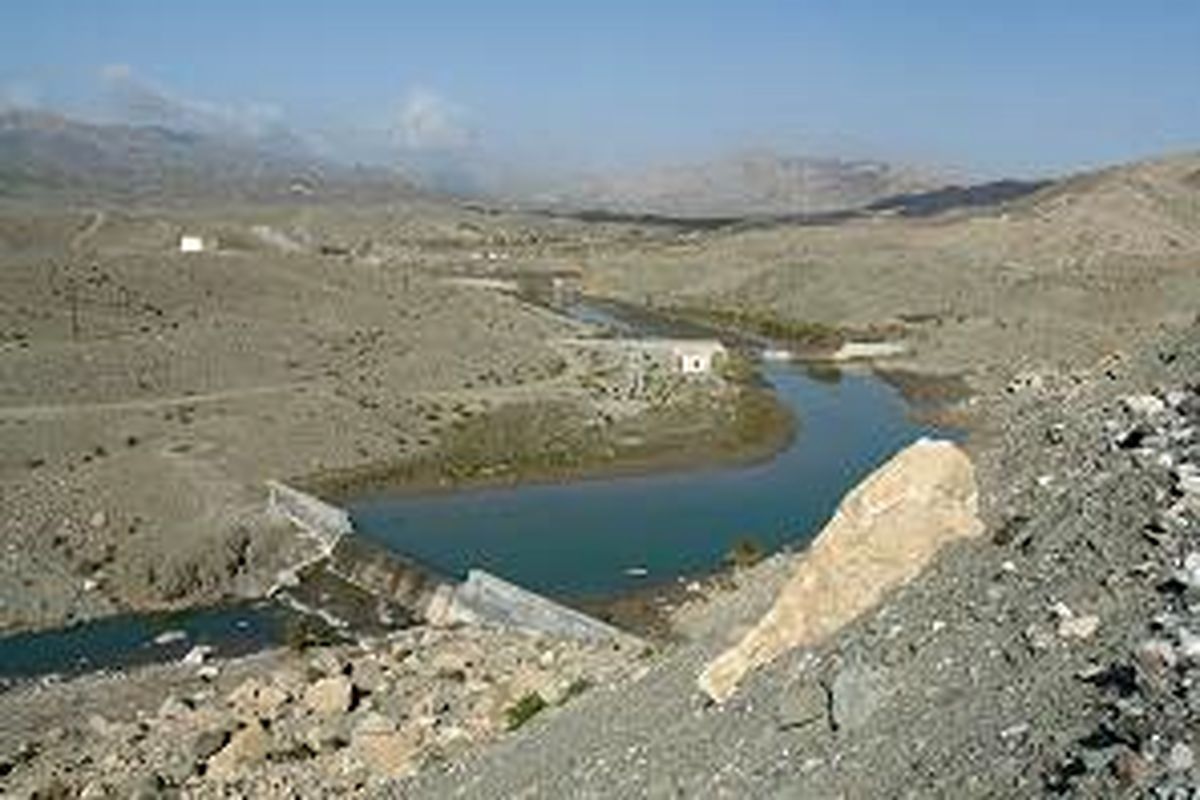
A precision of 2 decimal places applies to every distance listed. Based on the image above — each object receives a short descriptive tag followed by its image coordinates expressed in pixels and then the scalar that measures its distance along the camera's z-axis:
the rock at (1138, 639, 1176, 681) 13.22
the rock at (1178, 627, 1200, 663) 13.20
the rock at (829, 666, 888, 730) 16.02
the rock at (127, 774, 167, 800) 26.80
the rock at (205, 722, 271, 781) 27.48
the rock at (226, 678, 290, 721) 30.38
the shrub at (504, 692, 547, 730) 27.17
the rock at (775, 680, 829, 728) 16.78
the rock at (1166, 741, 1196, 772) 11.58
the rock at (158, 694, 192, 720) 31.33
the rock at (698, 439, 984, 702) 18.72
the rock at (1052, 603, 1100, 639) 14.86
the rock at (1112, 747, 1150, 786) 11.72
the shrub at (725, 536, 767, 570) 46.34
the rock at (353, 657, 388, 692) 31.84
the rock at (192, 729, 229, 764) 28.23
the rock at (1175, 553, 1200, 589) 14.45
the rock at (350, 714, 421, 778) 26.67
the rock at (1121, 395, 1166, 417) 19.00
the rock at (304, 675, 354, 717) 30.22
